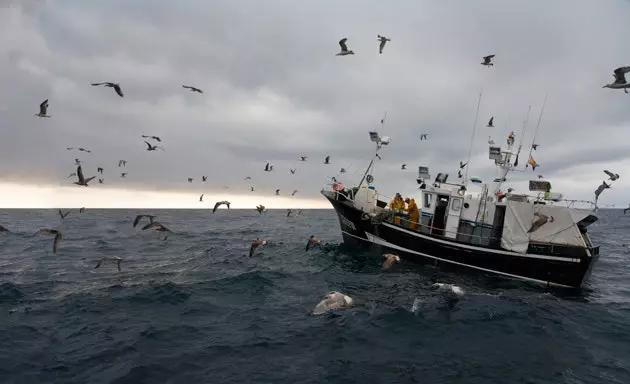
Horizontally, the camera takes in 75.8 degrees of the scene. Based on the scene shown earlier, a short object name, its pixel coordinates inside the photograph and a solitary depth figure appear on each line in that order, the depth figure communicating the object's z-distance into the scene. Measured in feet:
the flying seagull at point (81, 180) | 54.49
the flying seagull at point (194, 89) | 51.93
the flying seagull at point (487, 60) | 61.57
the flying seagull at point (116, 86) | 46.79
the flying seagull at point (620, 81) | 39.14
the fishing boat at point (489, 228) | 66.59
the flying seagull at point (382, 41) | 57.16
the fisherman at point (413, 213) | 81.51
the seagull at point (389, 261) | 67.20
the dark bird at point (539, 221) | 65.62
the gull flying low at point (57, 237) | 56.16
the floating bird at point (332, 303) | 48.21
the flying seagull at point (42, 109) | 49.36
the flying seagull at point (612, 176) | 71.56
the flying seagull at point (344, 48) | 55.42
